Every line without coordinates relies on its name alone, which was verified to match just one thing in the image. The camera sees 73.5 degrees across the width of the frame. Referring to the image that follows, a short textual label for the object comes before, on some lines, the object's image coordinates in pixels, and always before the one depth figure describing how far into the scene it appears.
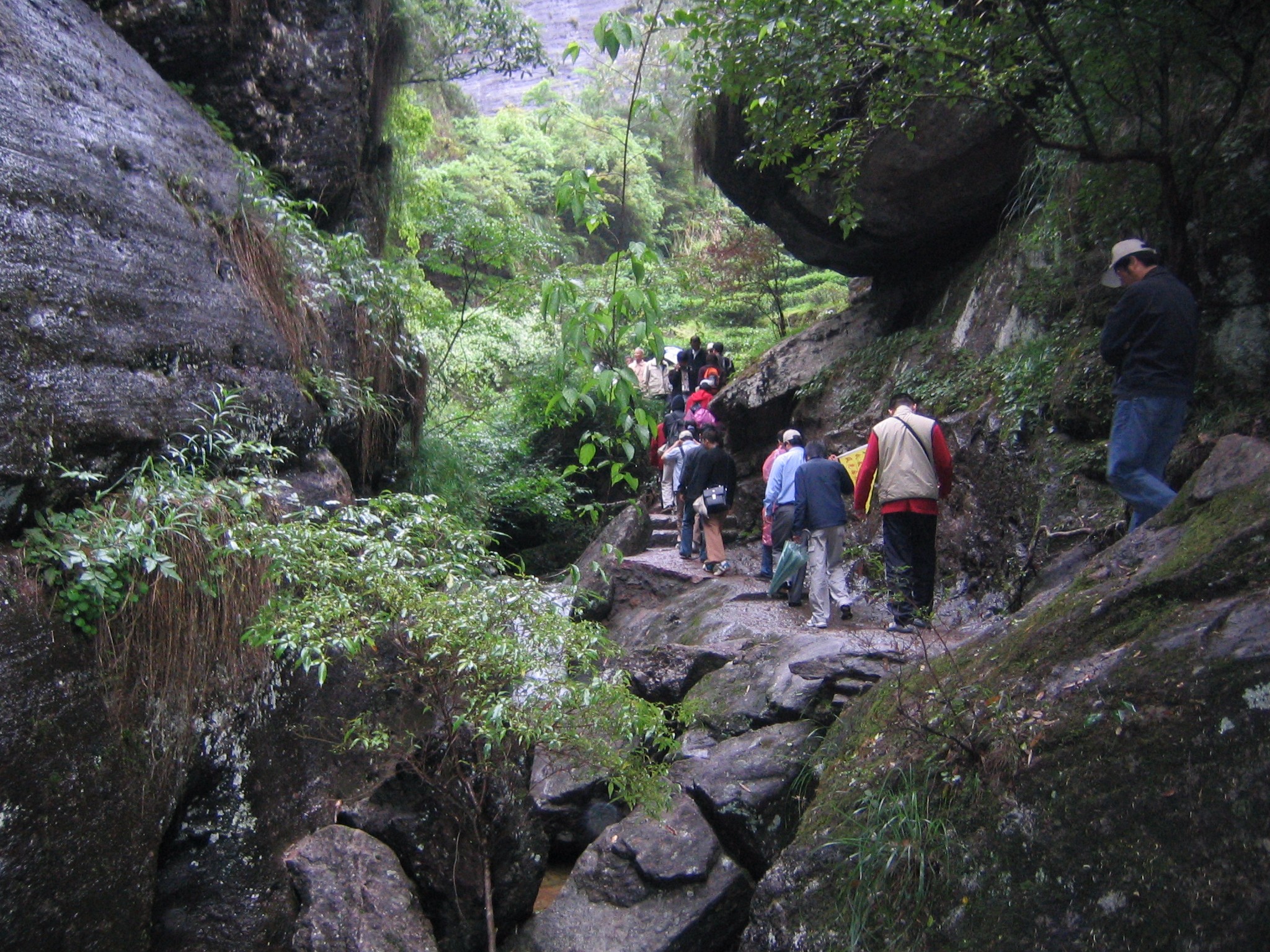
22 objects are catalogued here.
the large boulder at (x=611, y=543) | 10.66
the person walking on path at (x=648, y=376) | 16.75
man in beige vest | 6.80
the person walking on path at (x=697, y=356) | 15.66
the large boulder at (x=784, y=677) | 5.64
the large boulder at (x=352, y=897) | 3.99
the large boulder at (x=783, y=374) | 12.51
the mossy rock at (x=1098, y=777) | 2.68
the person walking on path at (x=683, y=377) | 15.78
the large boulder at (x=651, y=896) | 4.57
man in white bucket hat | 4.85
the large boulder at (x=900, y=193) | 9.56
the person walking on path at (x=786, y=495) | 8.91
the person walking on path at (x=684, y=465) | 11.16
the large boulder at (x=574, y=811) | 6.11
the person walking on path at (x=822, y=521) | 7.98
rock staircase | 12.82
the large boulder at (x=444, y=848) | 4.52
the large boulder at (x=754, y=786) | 4.90
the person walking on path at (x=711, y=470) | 10.30
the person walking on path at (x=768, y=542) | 9.88
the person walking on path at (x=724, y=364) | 15.82
